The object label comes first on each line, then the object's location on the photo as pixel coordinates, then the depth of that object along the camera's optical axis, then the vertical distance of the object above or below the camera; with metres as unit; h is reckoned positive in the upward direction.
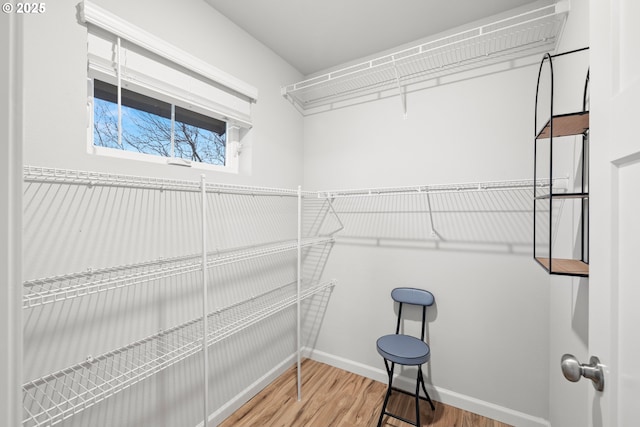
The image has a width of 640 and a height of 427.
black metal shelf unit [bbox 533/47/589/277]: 0.88 +0.10
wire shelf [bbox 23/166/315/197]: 1.03 +0.13
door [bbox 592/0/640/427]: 0.53 +0.01
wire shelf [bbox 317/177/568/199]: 1.63 +0.16
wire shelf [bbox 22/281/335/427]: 1.08 -0.71
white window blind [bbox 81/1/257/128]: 1.25 +0.77
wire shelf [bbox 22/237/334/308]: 1.05 -0.29
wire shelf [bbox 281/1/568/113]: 1.66 +1.07
